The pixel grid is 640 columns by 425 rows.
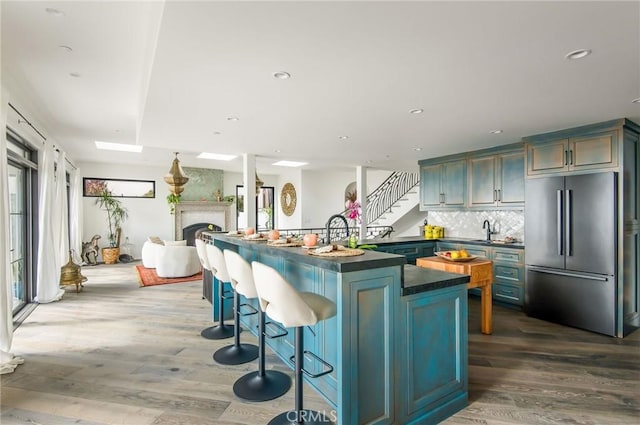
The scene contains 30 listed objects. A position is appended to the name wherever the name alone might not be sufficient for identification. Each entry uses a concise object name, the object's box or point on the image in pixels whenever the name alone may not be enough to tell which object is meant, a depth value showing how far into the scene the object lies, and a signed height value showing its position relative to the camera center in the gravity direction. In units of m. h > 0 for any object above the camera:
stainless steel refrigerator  3.41 -0.50
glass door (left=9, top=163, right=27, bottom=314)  4.25 -0.29
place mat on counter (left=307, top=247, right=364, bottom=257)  1.90 -0.27
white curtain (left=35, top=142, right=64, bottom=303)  4.47 -0.37
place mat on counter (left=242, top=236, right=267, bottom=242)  3.05 -0.29
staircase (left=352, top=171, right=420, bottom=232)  8.14 +0.34
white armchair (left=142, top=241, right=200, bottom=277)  6.30 -1.00
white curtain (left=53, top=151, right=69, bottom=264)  5.05 -0.08
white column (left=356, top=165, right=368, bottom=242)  6.97 +0.49
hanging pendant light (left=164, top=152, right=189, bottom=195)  5.36 +0.59
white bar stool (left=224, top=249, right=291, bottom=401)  2.30 -1.36
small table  3.40 -0.74
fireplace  9.27 -0.55
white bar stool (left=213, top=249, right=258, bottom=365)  2.84 -1.37
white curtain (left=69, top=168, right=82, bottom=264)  7.41 -0.10
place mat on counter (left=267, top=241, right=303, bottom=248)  2.51 -0.27
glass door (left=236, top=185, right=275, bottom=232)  10.43 +0.11
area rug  5.95 -1.35
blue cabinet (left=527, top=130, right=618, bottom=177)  3.50 +0.66
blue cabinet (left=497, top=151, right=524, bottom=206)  4.59 +0.45
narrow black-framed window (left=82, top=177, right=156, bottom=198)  8.31 +0.70
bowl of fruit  3.56 -0.56
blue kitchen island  1.72 -0.82
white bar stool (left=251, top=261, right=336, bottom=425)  1.69 -0.57
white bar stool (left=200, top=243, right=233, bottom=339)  2.94 -0.82
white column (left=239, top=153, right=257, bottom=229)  5.45 +0.39
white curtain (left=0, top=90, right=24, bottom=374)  2.73 -0.52
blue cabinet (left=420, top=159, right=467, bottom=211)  5.43 +0.46
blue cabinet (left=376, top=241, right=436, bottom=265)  5.06 -0.68
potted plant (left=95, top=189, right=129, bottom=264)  8.38 -0.07
